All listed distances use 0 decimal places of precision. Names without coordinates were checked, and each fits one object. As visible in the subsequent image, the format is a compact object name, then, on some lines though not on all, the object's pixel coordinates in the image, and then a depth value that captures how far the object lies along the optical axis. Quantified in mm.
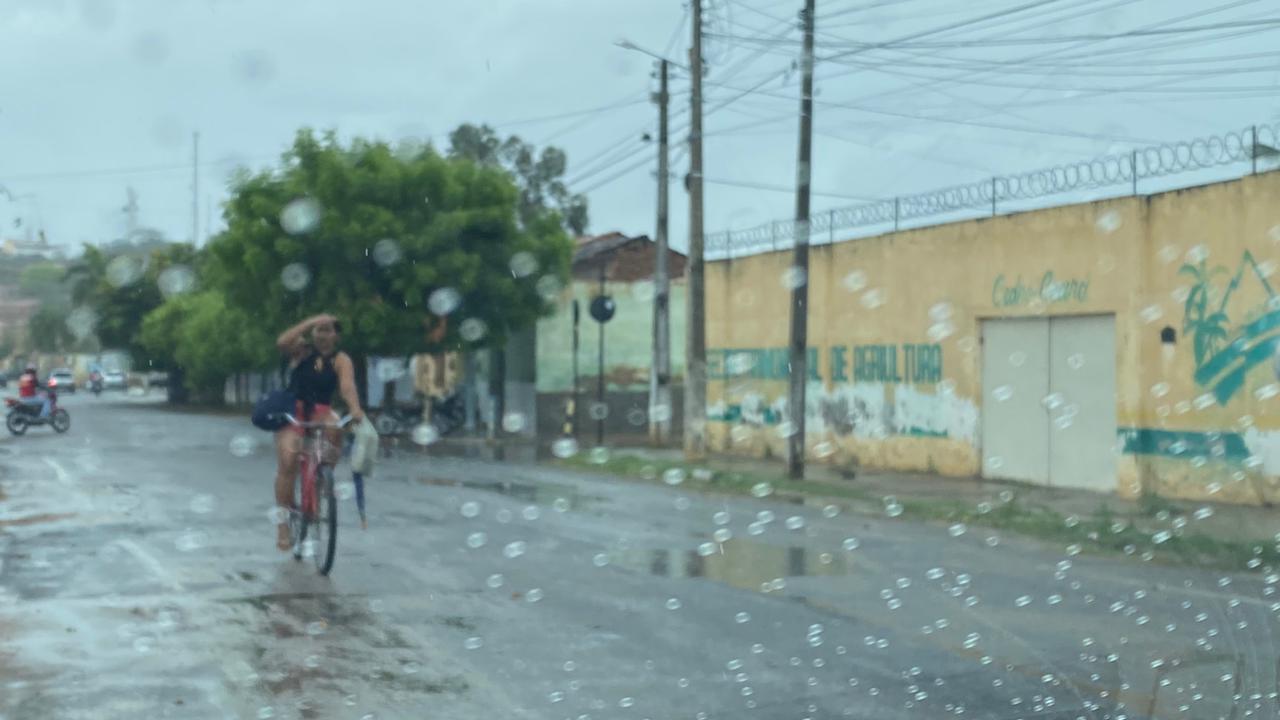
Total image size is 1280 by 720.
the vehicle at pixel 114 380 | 88062
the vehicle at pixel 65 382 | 82975
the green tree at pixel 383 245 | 33688
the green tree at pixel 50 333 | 51916
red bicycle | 10255
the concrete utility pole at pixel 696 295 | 23672
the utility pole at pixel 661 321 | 27547
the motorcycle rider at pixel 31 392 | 34406
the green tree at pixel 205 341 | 42938
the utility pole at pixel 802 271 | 20078
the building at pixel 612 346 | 39250
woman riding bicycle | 10656
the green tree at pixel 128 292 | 71438
